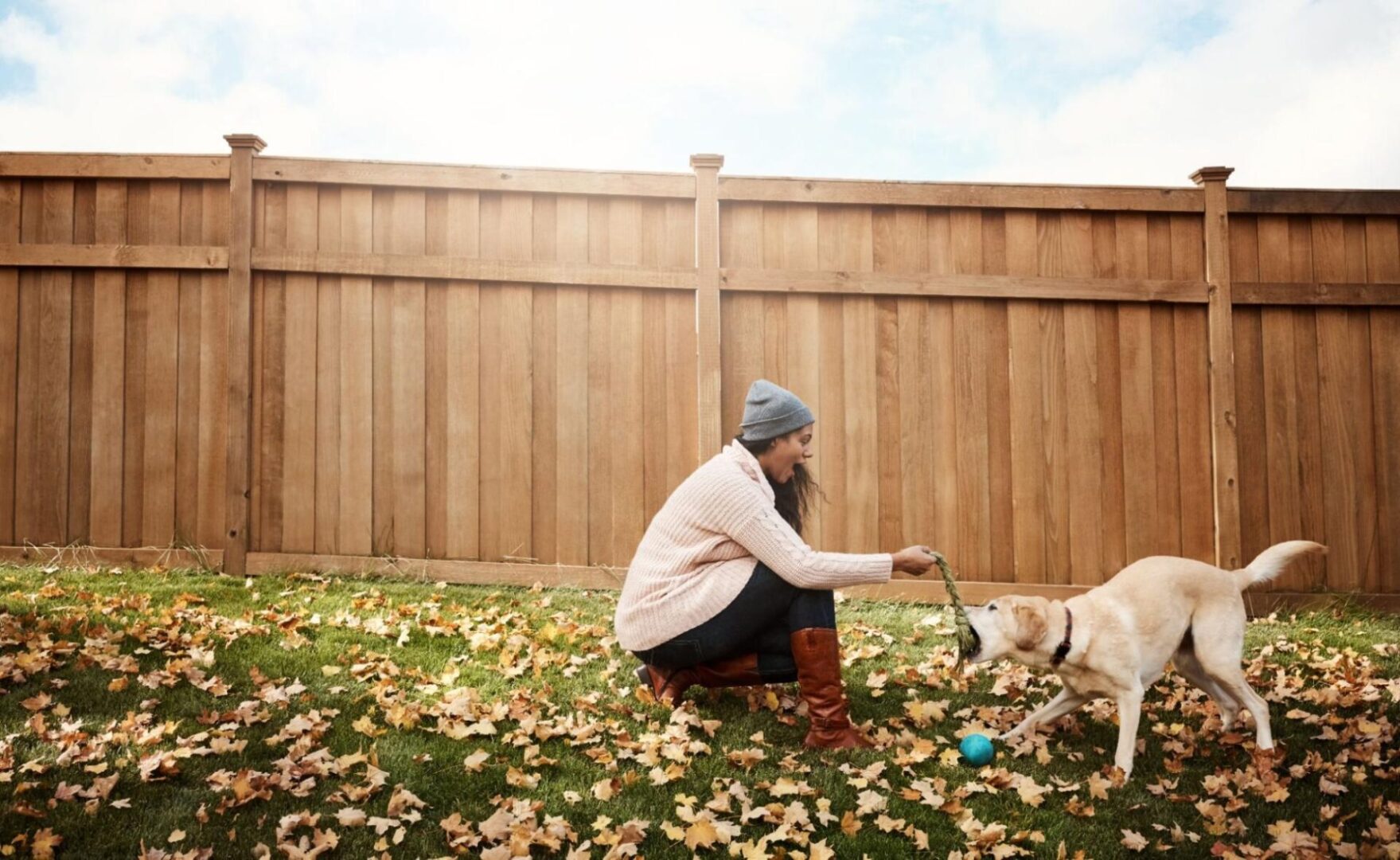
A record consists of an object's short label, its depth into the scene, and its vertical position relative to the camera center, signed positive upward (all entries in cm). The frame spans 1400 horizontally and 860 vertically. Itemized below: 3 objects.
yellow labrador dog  354 -61
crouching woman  358 -41
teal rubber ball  353 -101
